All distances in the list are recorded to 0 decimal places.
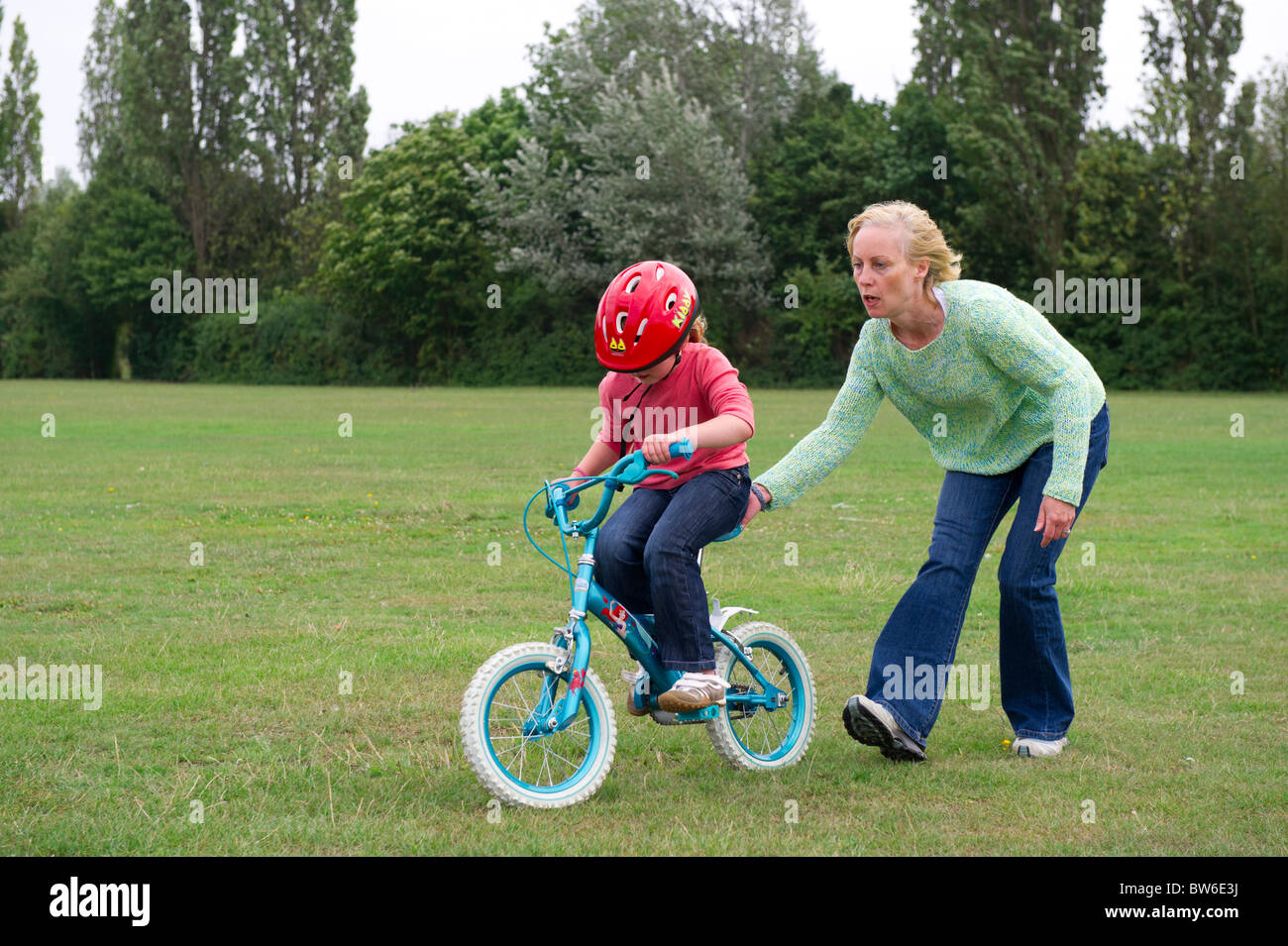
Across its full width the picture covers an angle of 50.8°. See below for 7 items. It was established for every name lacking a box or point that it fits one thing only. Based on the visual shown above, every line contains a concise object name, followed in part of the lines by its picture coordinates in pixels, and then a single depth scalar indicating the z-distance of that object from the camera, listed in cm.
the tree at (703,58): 5003
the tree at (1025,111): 4369
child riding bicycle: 466
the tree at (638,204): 4641
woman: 505
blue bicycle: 451
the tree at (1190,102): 4300
